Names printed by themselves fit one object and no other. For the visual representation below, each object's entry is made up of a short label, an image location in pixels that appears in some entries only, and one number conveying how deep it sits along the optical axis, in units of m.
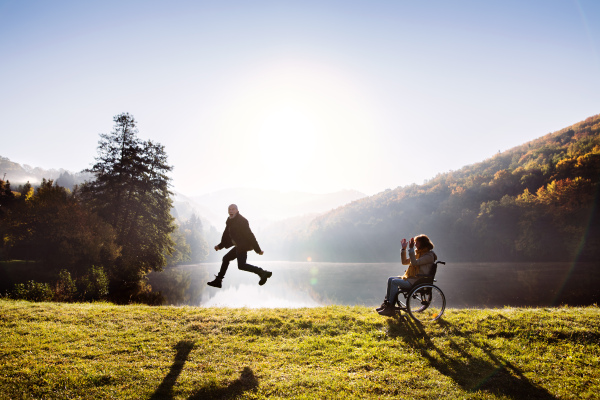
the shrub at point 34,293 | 16.56
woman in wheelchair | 8.12
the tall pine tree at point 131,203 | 31.08
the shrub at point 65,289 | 19.12
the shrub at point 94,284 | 23.27
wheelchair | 7.98
